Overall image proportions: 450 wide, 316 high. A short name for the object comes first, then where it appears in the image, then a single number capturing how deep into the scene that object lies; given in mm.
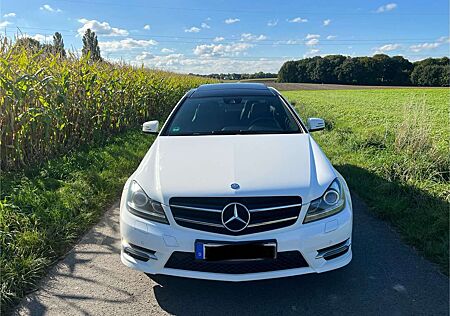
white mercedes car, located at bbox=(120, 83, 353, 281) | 2289
